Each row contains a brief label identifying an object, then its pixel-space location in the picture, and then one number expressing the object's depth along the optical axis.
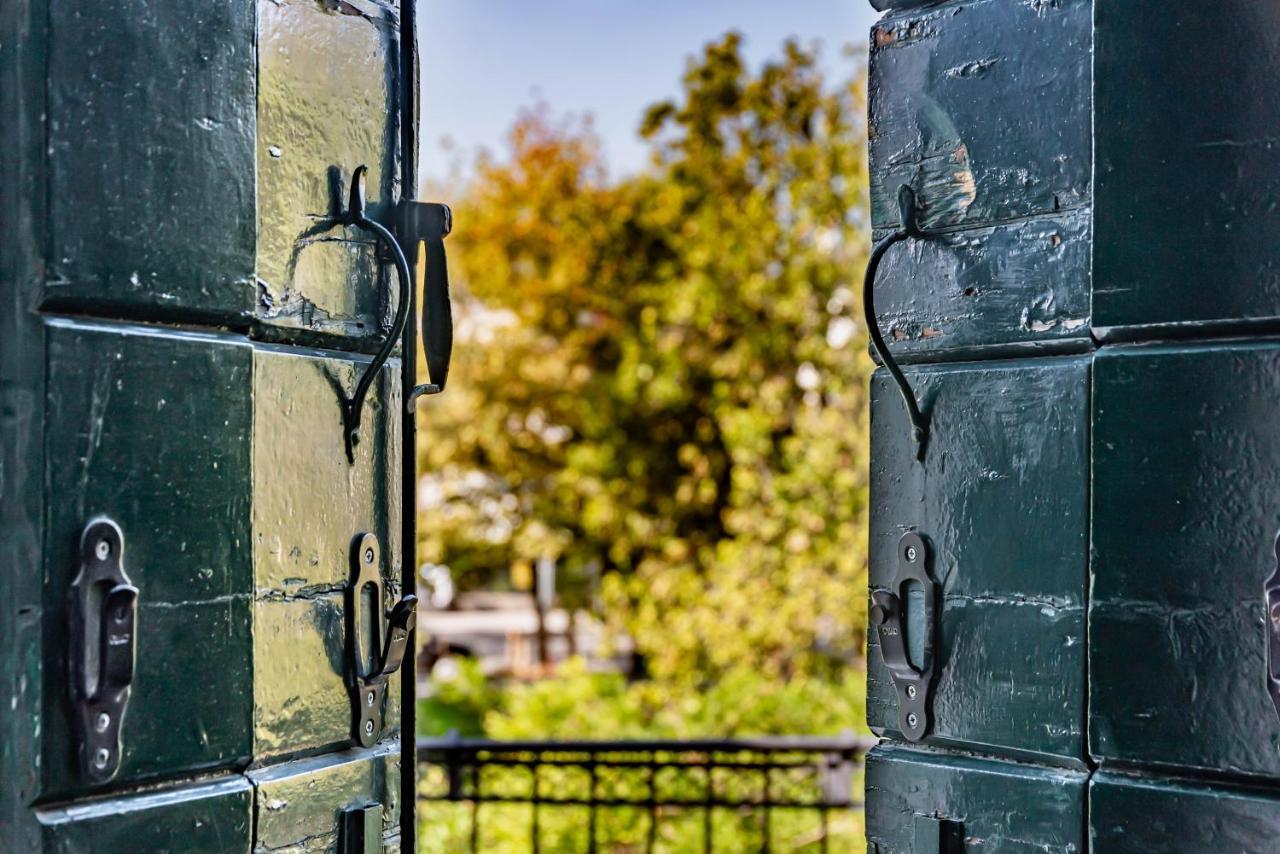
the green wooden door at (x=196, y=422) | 2.07
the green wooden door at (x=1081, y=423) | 2.15
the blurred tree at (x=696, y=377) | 9.54
